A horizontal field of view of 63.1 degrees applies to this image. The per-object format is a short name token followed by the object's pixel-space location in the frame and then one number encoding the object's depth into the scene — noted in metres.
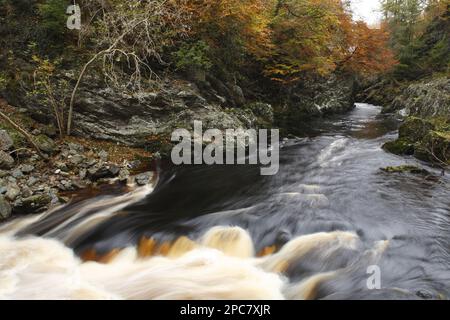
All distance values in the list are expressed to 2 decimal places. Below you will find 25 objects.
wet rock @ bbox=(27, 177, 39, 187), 8.18
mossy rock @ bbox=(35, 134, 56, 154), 9.22
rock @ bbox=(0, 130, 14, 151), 8.72
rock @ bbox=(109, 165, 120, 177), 9.25
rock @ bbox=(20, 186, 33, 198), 7.83
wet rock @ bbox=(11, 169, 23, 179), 8.25
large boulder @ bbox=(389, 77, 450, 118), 13.83
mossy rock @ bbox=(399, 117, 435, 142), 10.89
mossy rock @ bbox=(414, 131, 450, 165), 9.74
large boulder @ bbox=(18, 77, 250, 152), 10.45
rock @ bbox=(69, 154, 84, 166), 9.16
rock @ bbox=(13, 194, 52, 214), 7.47
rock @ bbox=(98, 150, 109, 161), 9.74
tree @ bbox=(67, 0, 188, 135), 9.44
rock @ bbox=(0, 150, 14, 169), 8.38
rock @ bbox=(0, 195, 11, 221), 7.17
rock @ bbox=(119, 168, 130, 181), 9.14
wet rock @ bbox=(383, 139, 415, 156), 10.88
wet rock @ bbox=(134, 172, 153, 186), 9.09
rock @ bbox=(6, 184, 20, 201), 7.61
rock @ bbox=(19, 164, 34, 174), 8.49
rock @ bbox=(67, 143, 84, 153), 9.56
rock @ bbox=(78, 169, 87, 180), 8.87
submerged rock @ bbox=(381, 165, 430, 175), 9.14
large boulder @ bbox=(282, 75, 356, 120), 17.59
